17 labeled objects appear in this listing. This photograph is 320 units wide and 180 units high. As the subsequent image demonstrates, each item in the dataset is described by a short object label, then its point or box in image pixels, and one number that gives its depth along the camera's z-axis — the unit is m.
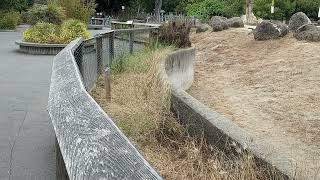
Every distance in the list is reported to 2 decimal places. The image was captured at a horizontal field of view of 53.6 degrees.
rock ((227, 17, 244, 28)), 17.92
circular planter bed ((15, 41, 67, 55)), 10.15
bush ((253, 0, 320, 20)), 27.90
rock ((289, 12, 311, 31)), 13.74
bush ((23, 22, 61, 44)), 10.67
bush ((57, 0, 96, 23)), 14.72
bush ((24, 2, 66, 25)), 11.86
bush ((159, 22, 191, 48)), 10.10
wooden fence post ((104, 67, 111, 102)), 4.83
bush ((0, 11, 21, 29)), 19.39
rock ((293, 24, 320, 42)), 12.29
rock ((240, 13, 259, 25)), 21.86
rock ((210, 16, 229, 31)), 17.44
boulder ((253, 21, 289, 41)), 13.77
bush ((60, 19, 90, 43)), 10.92
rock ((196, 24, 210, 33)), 18.85
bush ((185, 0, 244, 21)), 28.96
